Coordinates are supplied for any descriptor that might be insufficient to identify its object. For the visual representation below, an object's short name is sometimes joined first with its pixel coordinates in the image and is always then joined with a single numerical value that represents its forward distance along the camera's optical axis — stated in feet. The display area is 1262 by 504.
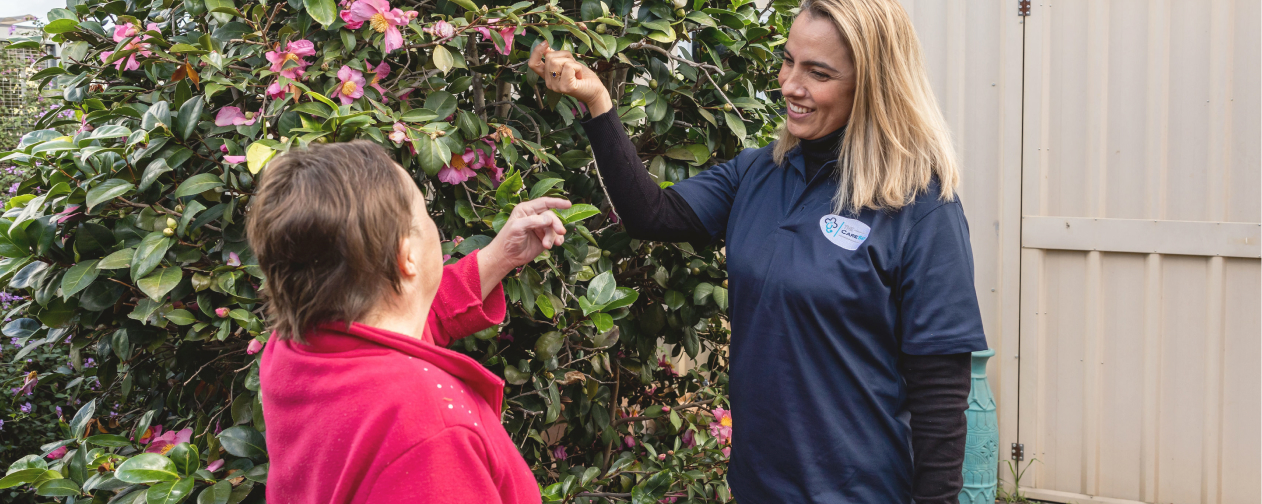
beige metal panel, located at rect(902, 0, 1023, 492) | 11.11
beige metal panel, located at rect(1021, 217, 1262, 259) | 10.28
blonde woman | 4.53
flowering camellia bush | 4.77
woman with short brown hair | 3.17
